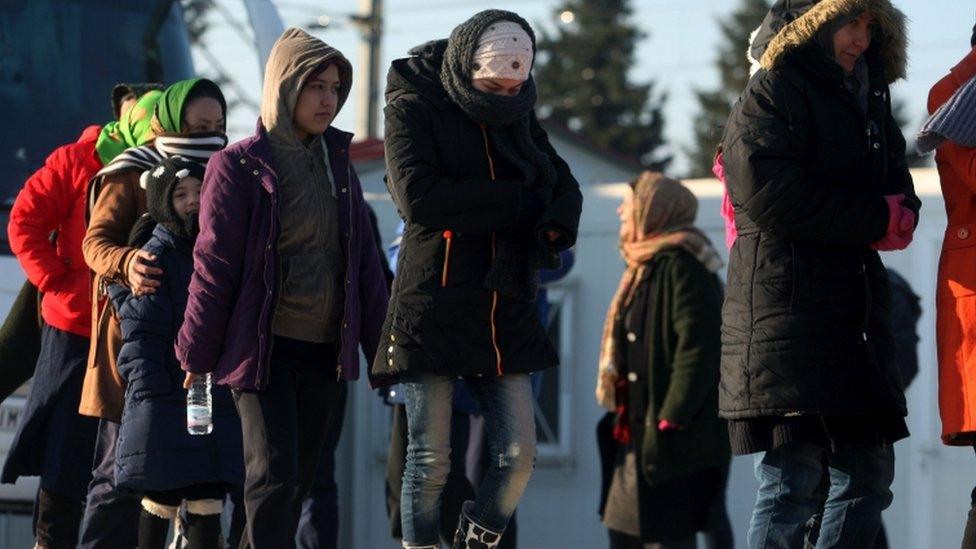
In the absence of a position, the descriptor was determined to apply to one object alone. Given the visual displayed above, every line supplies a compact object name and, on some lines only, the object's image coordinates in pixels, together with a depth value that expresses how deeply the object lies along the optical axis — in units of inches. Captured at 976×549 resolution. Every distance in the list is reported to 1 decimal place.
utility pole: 2005.8
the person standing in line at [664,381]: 579.7
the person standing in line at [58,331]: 520.9
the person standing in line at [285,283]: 436.2
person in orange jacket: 395.8
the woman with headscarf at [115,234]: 492.3
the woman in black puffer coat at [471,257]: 425.0
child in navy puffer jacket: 462.5
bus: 657.6
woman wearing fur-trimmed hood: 393.4
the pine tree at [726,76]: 4684.5
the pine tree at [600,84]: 4462.5
